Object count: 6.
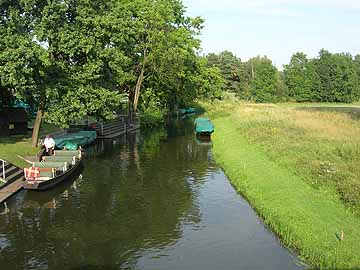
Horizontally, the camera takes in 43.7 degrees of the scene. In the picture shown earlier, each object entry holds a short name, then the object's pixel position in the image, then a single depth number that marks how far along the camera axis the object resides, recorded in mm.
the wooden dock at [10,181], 25641
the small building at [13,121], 43312
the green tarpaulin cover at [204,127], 57281
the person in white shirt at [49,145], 34094
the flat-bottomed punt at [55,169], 26972
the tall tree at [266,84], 149125
